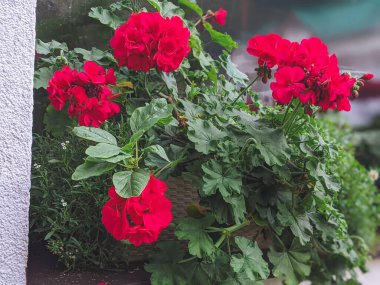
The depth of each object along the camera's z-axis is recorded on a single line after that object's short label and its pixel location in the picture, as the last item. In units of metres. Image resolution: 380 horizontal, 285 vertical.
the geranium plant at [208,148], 1.36
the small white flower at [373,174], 2.88
